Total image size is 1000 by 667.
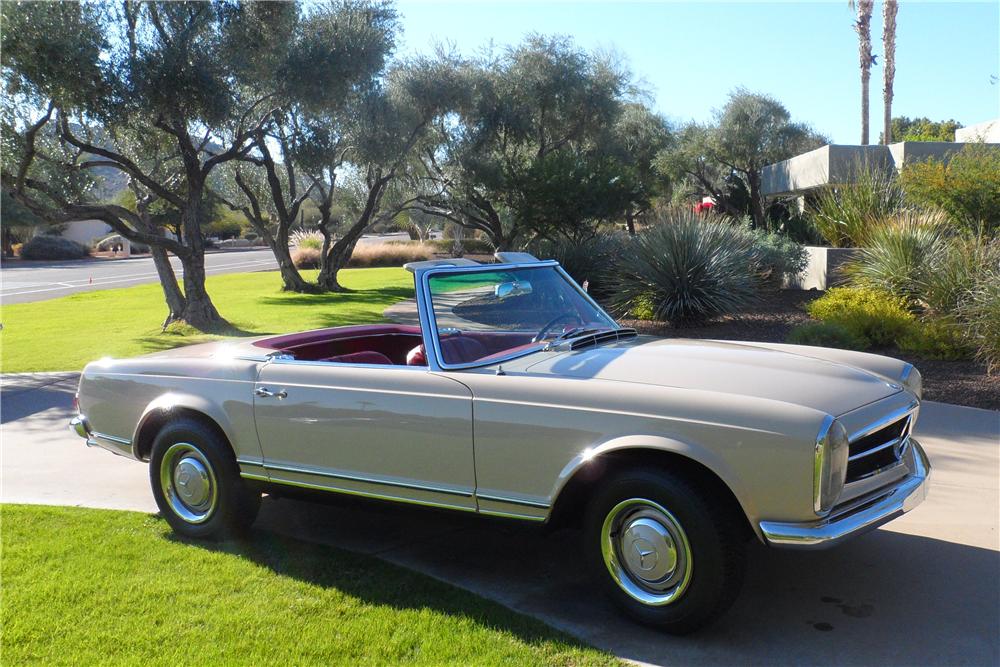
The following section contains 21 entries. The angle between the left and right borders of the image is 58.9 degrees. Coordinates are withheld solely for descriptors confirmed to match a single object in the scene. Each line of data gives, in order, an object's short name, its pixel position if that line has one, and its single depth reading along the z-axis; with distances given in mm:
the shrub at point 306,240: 43562
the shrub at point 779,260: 16922
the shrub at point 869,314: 10531
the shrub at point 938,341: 9641
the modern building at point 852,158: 18906
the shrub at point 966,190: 13493
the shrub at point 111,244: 61656
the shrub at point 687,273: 13188
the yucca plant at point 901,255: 11750
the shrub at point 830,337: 10305
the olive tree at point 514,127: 23984
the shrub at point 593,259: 15883
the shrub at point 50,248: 52125
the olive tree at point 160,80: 13320
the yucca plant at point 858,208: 15523
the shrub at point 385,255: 42500
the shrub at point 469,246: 46159
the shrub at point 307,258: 39656
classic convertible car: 3457
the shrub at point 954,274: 10336
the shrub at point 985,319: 8969
